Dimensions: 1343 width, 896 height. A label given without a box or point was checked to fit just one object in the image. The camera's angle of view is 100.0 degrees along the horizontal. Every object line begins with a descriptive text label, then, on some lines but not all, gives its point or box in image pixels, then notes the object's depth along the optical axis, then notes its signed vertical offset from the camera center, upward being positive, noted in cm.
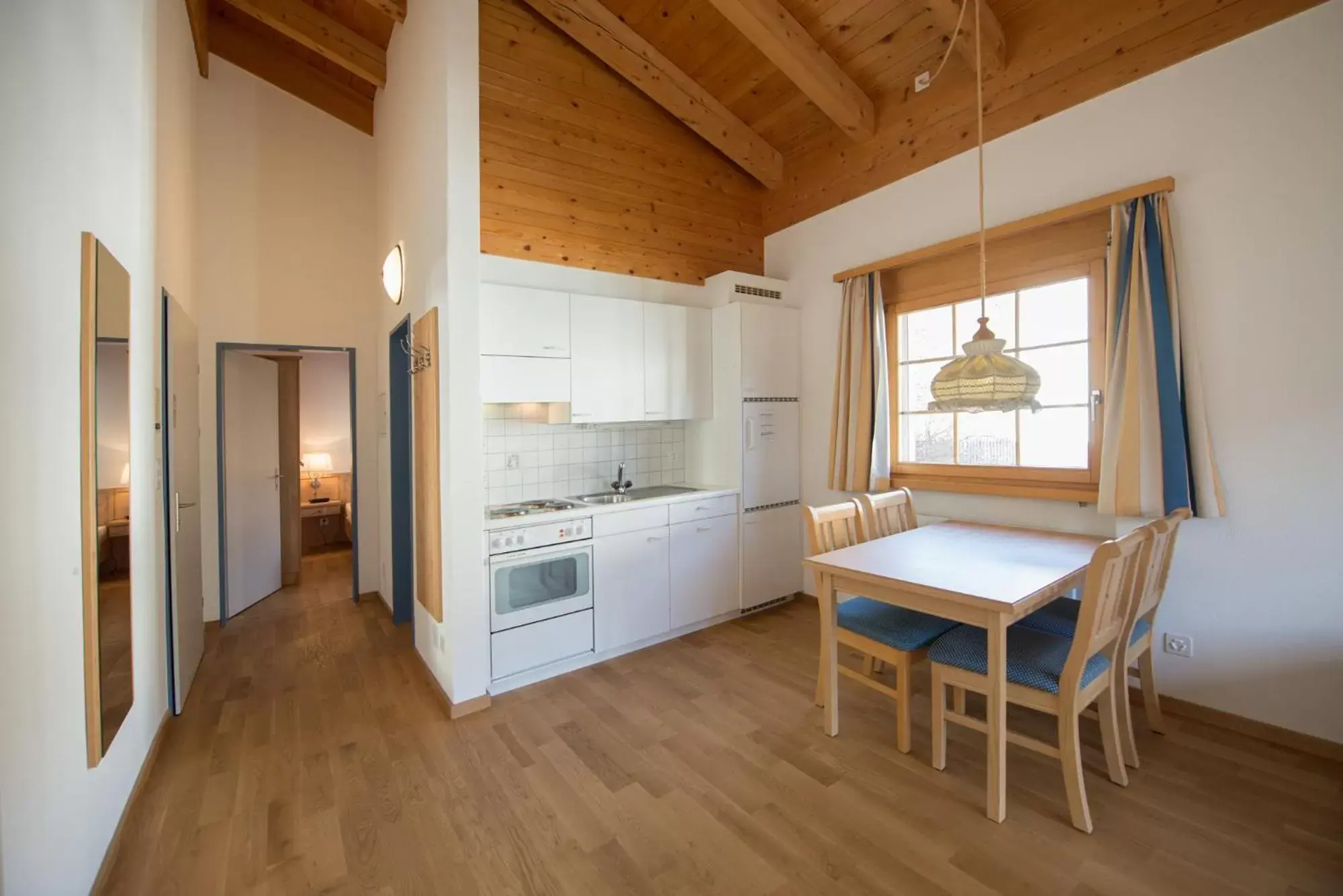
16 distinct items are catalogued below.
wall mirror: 163 -11
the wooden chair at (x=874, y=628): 227 -78
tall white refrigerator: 385 +5
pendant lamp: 195 +22
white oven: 286 -68
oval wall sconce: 351 +113
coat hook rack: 296 +52
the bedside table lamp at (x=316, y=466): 618 -15
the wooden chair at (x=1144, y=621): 212 -77
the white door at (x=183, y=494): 268 -20
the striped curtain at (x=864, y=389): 361 +36
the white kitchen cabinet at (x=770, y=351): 387 +67
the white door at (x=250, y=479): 412 -19
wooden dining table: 190 -50
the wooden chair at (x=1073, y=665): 182 -79
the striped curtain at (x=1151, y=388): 244 +23
